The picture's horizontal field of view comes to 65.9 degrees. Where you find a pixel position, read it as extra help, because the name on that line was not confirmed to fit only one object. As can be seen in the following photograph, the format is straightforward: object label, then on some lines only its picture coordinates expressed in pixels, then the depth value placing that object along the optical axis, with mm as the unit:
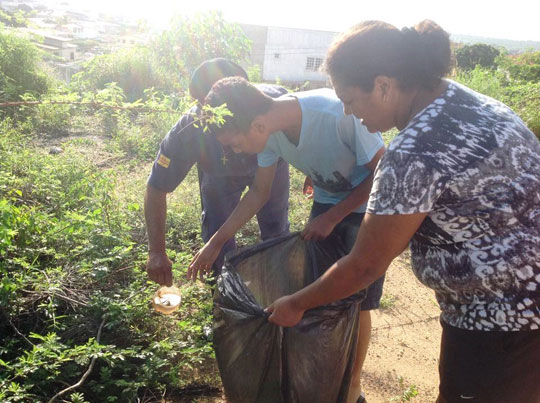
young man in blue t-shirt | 1692
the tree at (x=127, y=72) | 8781
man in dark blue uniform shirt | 2002
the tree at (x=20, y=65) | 6656
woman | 1031
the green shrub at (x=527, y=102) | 6212
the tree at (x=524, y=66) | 11516
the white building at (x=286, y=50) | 24203
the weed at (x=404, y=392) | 2016
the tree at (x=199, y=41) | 6953
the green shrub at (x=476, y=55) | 19512
